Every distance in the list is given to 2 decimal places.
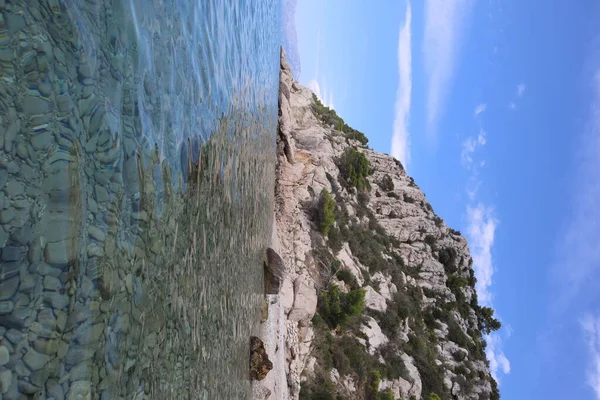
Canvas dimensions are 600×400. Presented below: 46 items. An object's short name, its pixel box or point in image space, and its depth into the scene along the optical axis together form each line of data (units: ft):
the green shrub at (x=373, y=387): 66.95
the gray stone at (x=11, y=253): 5.87
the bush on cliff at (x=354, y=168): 105.70
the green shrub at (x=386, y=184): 119.75
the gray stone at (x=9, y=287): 5.80
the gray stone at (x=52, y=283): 6.63
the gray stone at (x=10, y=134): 6.04
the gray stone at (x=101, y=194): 8.28
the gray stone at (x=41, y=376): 6.10
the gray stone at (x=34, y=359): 6.04
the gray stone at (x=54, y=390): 6.37
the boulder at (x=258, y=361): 30.50
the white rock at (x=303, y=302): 58.75
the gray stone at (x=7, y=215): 5.88
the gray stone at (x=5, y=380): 5.58
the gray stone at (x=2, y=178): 5.88
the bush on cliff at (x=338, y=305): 69.82
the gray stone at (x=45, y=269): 6.47
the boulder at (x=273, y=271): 42.63
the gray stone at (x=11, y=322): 5.77
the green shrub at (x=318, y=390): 56.75
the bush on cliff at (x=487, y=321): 118.91
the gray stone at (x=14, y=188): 6.03
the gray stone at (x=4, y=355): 5.65
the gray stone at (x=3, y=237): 5.85
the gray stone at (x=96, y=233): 7.83
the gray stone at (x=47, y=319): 6.42
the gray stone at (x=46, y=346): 6.28
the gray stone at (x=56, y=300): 6.64
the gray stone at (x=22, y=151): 6.28
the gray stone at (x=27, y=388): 5.85
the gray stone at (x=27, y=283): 6.18
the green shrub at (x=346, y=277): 77.71
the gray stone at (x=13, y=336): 5.84
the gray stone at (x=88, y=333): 7.29
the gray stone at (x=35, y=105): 6.57
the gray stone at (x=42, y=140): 6.61
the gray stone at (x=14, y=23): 6.29
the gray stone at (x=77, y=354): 7.02
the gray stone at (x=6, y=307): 5.75
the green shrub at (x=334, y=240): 81.66
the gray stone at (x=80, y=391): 6.85
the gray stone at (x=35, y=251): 6.34
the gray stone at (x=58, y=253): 6.66
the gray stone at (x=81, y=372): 6.99
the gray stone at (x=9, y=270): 5.85
